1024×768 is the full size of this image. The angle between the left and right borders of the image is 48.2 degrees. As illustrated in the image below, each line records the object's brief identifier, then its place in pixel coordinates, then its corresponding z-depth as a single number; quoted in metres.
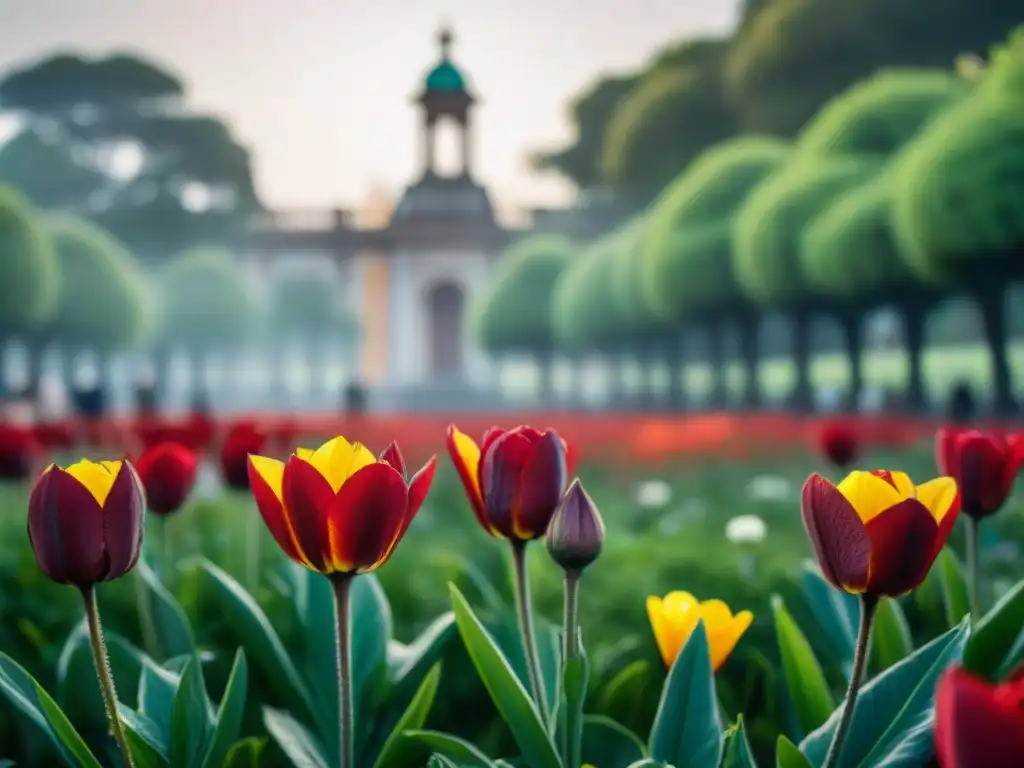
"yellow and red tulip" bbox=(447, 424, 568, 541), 1.38
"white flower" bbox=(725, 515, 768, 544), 3.41
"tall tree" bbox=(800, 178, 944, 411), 13.26
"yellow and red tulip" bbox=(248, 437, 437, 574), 1.18
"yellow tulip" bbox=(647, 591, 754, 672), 1.51
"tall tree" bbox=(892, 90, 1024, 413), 10.50
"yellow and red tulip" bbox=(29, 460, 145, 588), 1.24
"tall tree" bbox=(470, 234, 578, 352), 30.22
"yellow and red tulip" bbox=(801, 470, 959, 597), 1.16
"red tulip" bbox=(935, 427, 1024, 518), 1.69
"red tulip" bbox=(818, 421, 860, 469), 3.15
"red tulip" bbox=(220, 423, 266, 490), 2.41
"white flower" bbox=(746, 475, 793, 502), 5.59
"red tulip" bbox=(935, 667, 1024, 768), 0.67
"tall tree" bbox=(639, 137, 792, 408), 18.11
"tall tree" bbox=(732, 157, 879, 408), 14.85
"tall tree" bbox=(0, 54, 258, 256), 30.11
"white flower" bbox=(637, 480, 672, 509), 5.19
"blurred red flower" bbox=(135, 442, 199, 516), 2.03
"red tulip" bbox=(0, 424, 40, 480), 3.01
